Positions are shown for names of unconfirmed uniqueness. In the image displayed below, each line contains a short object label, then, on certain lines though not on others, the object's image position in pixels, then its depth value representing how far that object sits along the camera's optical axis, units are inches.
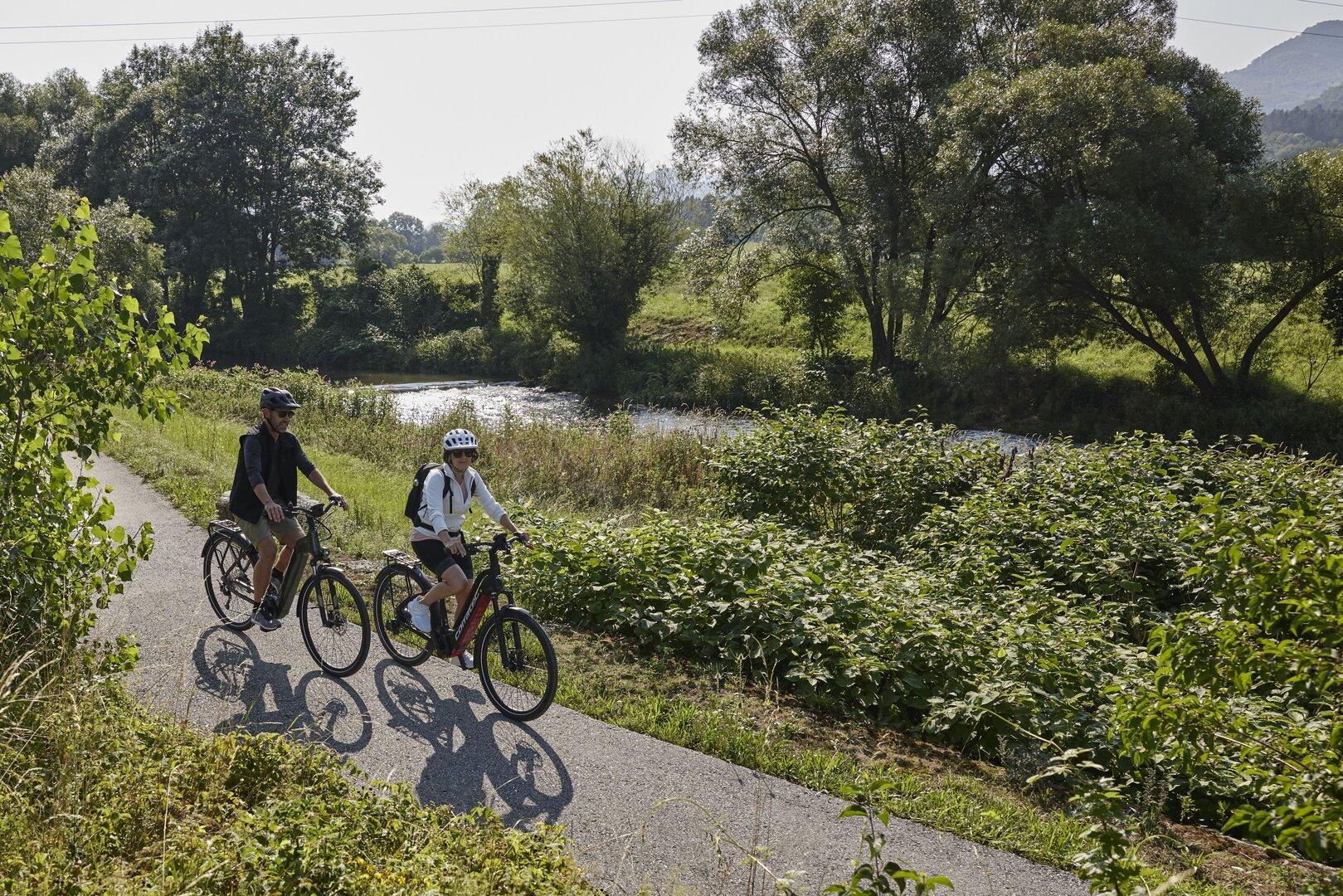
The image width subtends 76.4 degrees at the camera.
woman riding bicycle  247.8
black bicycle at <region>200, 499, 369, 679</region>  262.8
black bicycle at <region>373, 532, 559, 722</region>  239.6
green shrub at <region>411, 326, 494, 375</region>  1702.8
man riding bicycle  272.5
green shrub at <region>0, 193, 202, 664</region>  172.9
